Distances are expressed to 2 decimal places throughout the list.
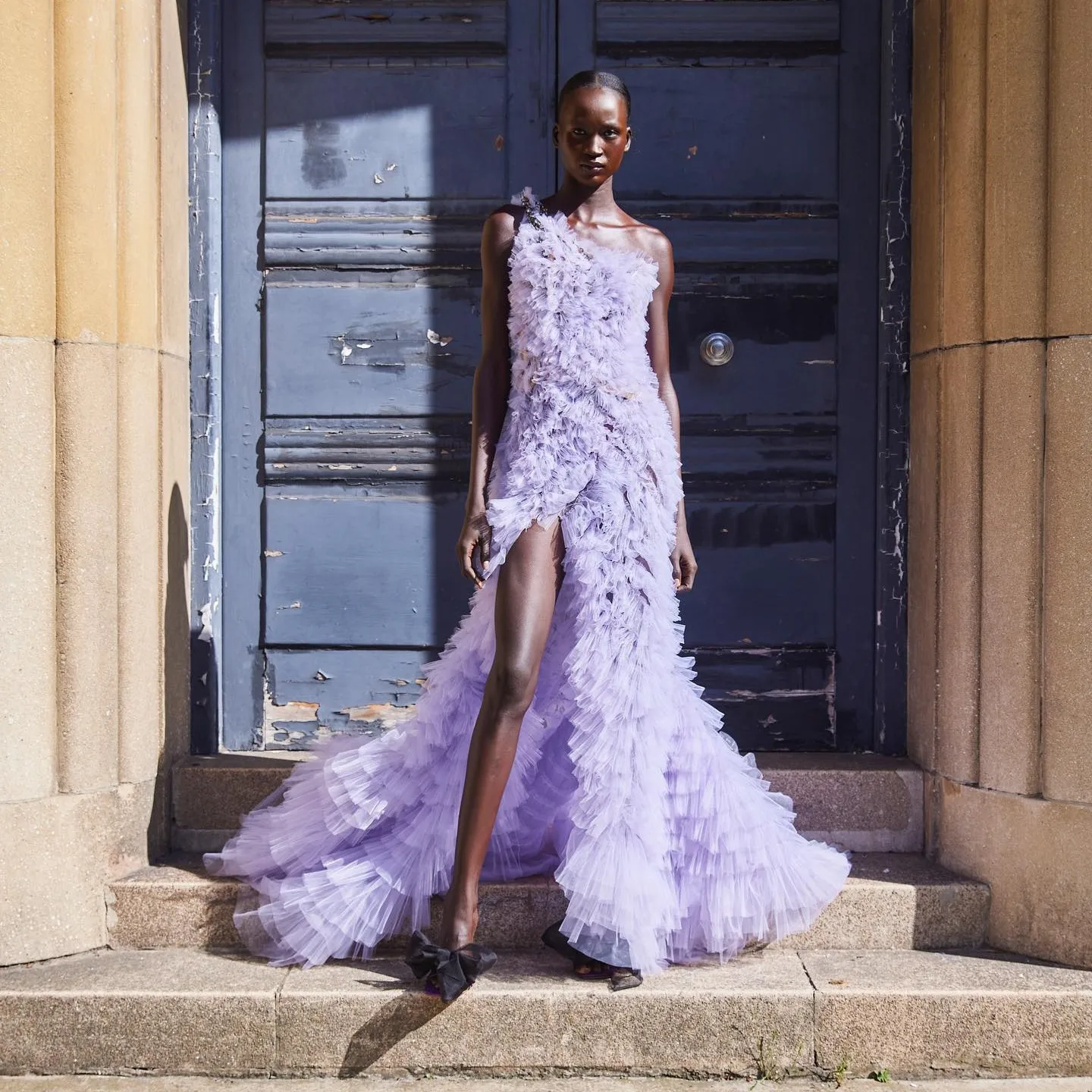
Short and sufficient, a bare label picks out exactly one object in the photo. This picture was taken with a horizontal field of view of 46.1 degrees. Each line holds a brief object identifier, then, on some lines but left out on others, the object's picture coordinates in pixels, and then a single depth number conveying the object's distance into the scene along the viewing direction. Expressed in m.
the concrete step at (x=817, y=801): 4.29
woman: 3.43
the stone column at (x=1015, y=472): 3.76
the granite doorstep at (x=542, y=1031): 3.41
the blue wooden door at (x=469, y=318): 4.62
